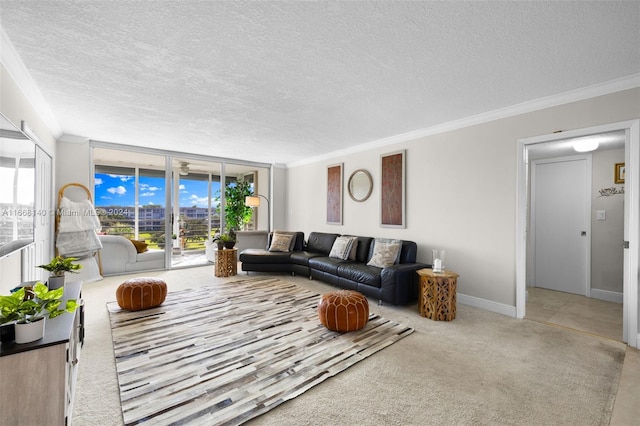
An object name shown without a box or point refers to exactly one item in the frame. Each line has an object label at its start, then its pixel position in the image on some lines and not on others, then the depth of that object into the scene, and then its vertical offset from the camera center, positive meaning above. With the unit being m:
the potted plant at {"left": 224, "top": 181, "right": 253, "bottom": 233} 6.67 +0.15
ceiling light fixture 3.51 +0.92
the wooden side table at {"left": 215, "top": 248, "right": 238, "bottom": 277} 5.21 -0.95
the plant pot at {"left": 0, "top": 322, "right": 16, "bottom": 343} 1.36 -0.61
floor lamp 6.42 +0.26
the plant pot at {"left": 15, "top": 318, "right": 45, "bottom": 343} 1.37 -0.61
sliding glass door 5.38 +0.30
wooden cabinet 1.30 -0.84
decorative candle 3.38 -0.64
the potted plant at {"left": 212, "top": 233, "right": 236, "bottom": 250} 5.29 -0.56
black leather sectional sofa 3.57 -0.86
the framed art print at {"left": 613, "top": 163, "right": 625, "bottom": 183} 3.93 +0.60
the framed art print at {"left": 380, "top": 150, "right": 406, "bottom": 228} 4.54 +0.40
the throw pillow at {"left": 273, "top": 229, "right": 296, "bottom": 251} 5.78 -0.52
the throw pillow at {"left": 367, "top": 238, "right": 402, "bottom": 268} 4.04 -0.60
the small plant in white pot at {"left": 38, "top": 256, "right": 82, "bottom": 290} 2.37 -0.52
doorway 2.56 -0.04
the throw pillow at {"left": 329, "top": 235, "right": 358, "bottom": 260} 4.78 -0.61
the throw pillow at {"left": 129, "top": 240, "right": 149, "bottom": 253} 5.48 -0.69
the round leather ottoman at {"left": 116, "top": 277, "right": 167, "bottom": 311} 3.29 -1.01
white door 4.29 -0.14
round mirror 5.11 +0.54
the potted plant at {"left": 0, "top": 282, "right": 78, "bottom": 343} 1.38 -0.53
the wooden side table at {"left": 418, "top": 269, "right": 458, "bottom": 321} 3.19 -0.97
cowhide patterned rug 1.76 -1.22
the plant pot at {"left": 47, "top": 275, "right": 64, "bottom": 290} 2.36 -0.62
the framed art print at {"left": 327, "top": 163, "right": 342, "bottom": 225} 5.73 +0.40
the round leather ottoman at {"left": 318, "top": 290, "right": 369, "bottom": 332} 2.77 -1.01
